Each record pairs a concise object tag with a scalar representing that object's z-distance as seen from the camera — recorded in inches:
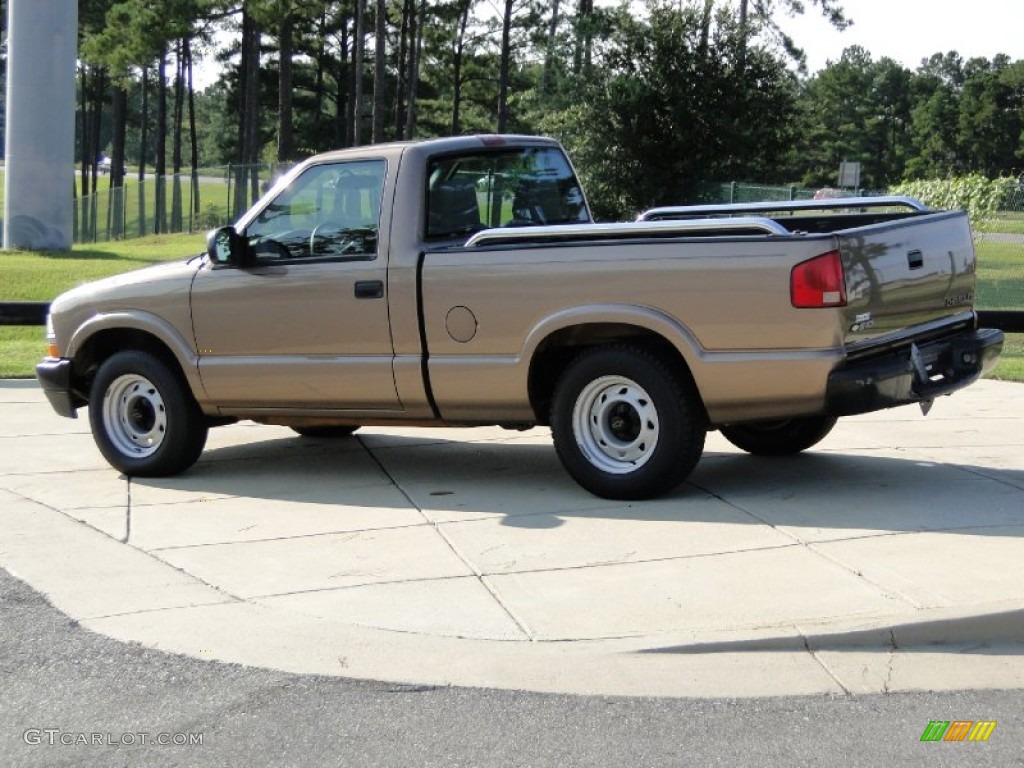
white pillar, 1094.4
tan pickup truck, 283.6
